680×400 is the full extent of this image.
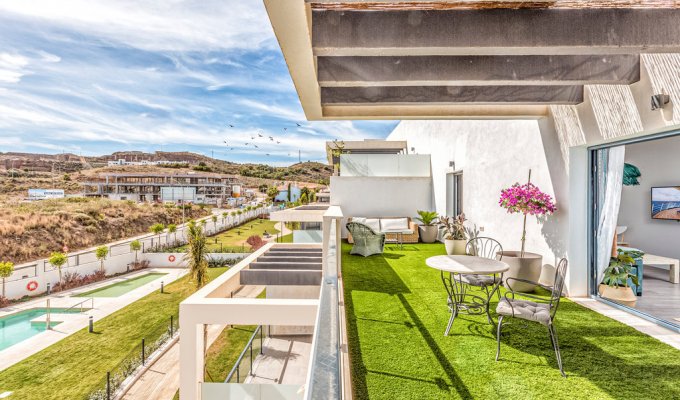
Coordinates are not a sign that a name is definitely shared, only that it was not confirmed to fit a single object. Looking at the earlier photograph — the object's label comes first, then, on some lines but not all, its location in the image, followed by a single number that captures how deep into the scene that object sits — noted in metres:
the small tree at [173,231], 30.31
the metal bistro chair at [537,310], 2.85
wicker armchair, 7.80
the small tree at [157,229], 30.40
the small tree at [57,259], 18.00
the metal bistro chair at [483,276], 3.90
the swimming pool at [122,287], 19.34
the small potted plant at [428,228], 9.83
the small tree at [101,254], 21.03
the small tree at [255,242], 22.66
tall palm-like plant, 16.06
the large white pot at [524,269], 4.82
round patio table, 3.42
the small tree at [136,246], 23.83
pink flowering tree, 4.95
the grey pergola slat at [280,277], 6.28
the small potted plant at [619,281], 4.41
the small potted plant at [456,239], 7.28
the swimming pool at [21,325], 14.25
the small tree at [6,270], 16.36
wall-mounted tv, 6.32
